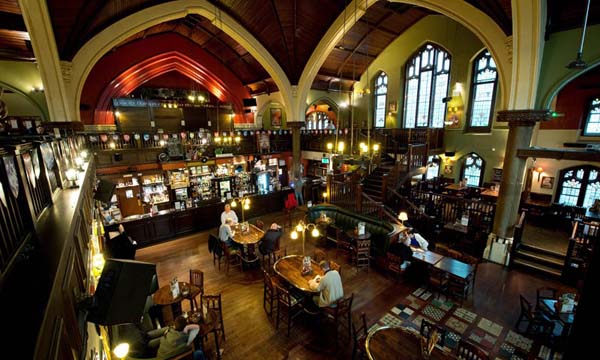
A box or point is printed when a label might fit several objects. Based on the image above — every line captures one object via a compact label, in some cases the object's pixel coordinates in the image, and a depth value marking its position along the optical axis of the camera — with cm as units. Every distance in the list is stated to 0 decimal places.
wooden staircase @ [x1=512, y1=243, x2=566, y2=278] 748
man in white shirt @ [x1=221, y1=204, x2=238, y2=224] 840
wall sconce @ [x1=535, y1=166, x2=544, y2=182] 1186
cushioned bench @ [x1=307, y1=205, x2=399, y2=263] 782
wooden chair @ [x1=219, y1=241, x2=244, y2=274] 758
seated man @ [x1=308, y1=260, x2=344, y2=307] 507
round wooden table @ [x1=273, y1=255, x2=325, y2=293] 547
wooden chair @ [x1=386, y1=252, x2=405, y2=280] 701
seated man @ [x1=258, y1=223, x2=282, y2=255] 733
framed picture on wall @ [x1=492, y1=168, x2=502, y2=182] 1232
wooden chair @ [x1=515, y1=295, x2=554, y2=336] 479
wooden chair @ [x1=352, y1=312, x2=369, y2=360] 424
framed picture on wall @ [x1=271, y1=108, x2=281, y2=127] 1825
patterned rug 503
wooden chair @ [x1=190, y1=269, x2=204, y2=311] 600
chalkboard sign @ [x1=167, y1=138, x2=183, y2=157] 1150
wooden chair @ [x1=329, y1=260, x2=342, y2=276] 578
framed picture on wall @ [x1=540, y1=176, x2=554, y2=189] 1169
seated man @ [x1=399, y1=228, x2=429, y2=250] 715
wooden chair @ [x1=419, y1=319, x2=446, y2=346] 412
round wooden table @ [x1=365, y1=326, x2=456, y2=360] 384
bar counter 930
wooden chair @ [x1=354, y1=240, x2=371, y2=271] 761
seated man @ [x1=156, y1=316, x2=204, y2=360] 414
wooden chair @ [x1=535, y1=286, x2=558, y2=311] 509
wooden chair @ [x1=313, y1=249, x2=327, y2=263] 652
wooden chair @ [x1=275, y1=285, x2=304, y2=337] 526
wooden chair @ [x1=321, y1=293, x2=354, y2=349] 500
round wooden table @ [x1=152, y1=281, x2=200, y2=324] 530
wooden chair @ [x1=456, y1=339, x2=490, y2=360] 352
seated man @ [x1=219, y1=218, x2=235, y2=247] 776
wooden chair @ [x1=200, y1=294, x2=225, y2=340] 504
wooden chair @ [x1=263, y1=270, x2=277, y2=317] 560
